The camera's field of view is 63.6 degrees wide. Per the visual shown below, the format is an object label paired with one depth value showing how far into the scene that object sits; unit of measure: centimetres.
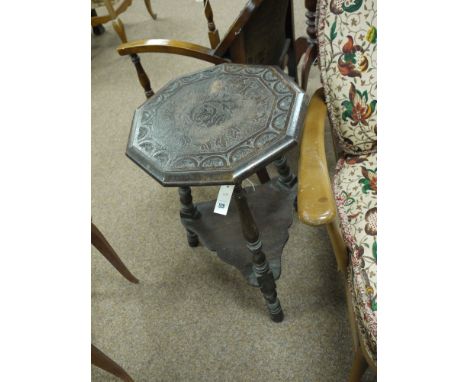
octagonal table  79
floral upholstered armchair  77
